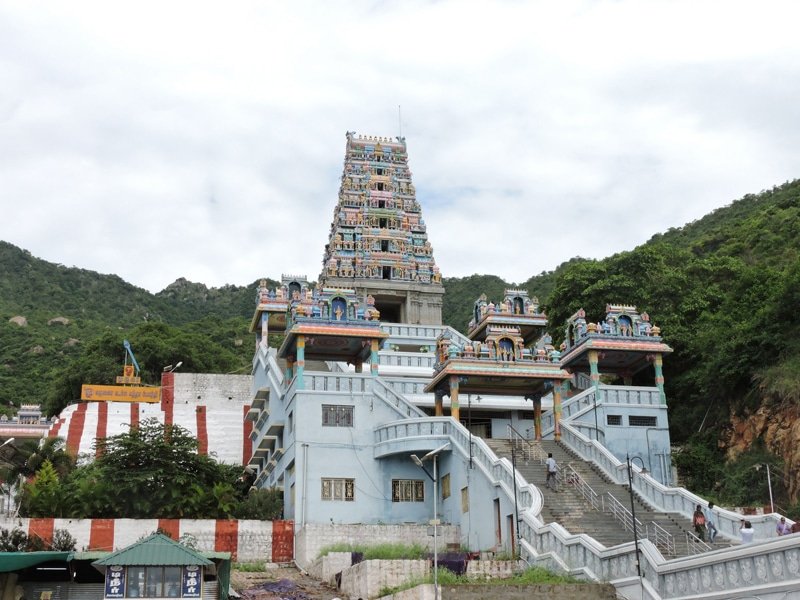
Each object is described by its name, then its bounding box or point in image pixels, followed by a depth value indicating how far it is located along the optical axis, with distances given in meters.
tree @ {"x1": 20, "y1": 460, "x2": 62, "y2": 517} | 34.91
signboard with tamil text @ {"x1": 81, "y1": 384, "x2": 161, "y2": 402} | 55.81
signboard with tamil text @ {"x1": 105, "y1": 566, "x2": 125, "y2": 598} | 22.67
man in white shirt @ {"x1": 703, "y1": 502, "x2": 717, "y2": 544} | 28.75
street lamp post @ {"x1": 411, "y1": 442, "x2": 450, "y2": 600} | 24.24
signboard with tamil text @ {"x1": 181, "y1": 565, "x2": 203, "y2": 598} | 22.97
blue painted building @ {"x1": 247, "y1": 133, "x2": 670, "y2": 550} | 36.09
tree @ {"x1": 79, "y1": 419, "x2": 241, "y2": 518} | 35.53
